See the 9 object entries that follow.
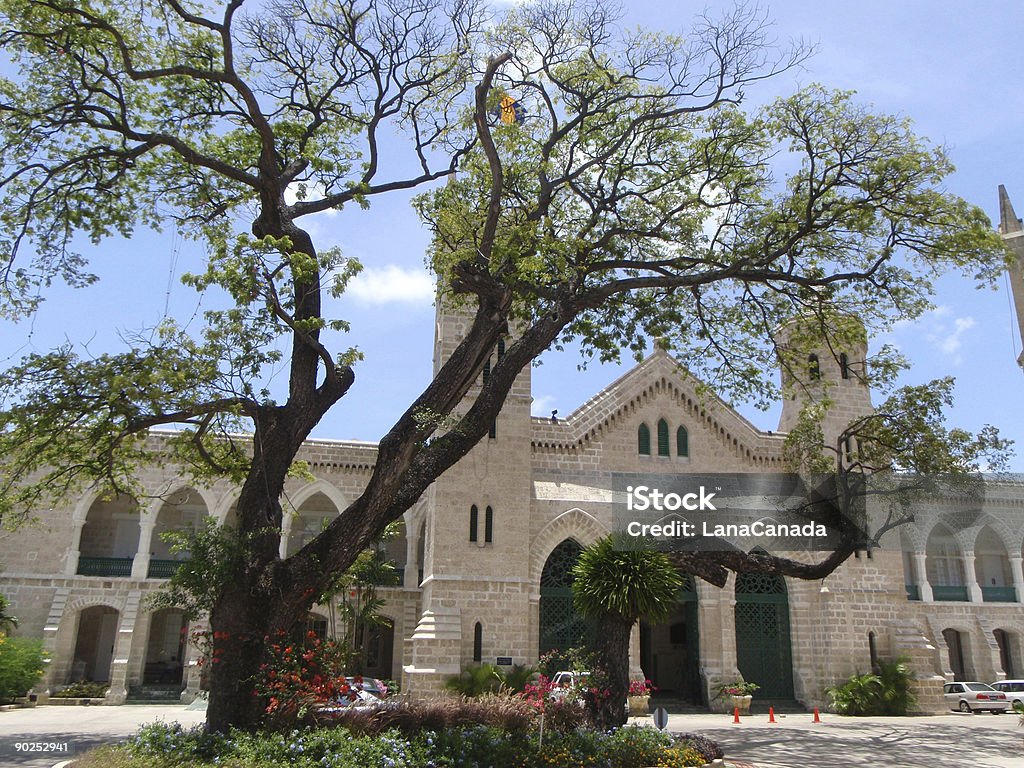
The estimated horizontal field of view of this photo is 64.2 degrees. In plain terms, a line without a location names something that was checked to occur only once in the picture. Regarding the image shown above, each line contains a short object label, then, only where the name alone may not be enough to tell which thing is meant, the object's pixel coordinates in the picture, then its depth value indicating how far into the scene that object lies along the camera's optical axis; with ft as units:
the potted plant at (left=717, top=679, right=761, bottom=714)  72.64
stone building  72.33
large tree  38.14
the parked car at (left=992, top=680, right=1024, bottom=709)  84.37
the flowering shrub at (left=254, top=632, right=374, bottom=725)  34.12
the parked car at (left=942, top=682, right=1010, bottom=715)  83.46
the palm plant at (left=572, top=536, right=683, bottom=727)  42.50
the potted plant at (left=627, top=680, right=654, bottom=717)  70.33
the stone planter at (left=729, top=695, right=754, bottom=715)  72.43
